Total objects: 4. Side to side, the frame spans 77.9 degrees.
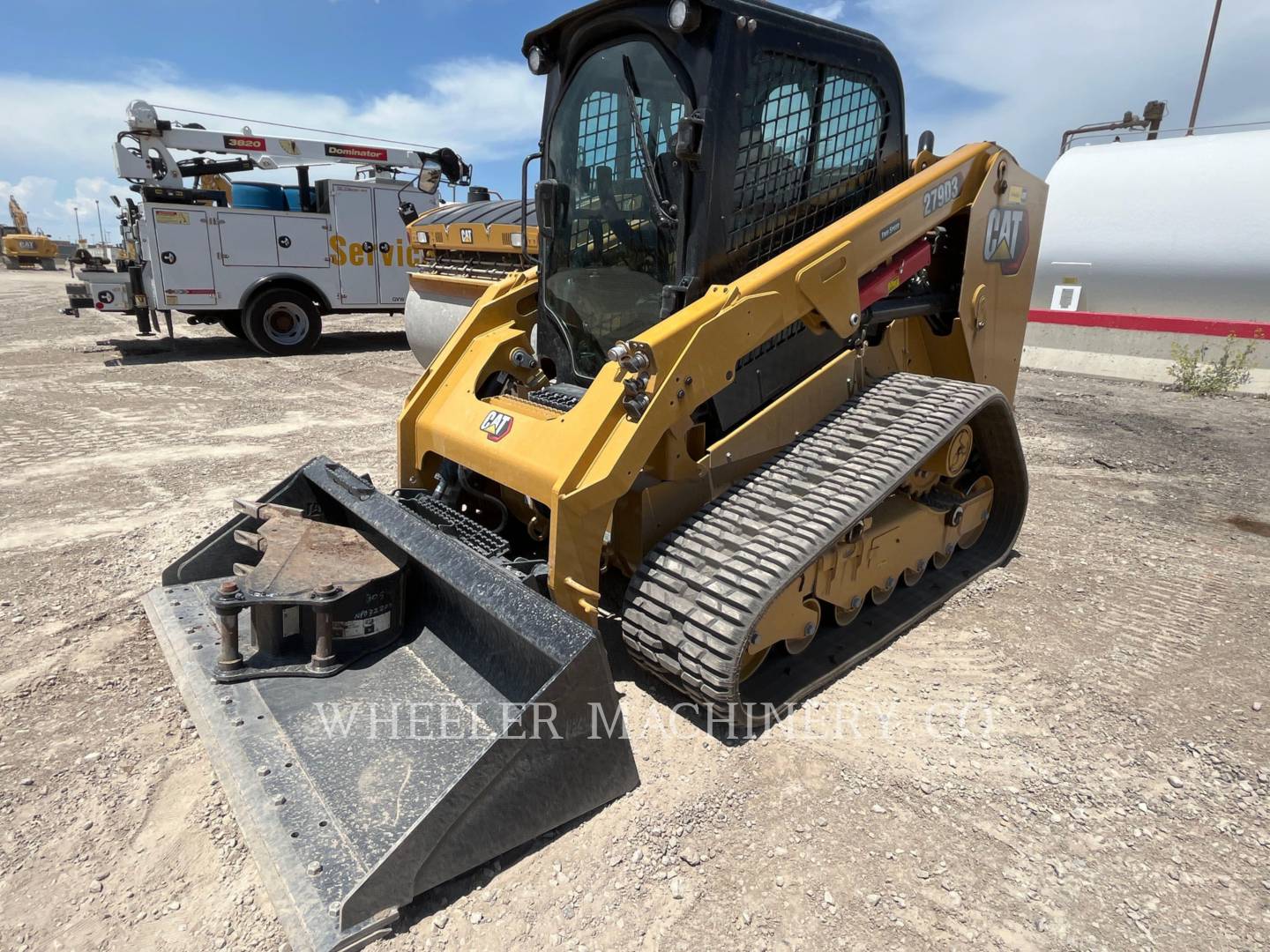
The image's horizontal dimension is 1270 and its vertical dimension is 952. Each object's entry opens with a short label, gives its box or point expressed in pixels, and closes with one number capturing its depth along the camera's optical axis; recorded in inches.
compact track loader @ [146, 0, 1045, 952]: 85.6
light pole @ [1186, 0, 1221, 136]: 674.8
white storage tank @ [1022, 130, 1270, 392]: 386.3
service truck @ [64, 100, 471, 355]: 412.5
